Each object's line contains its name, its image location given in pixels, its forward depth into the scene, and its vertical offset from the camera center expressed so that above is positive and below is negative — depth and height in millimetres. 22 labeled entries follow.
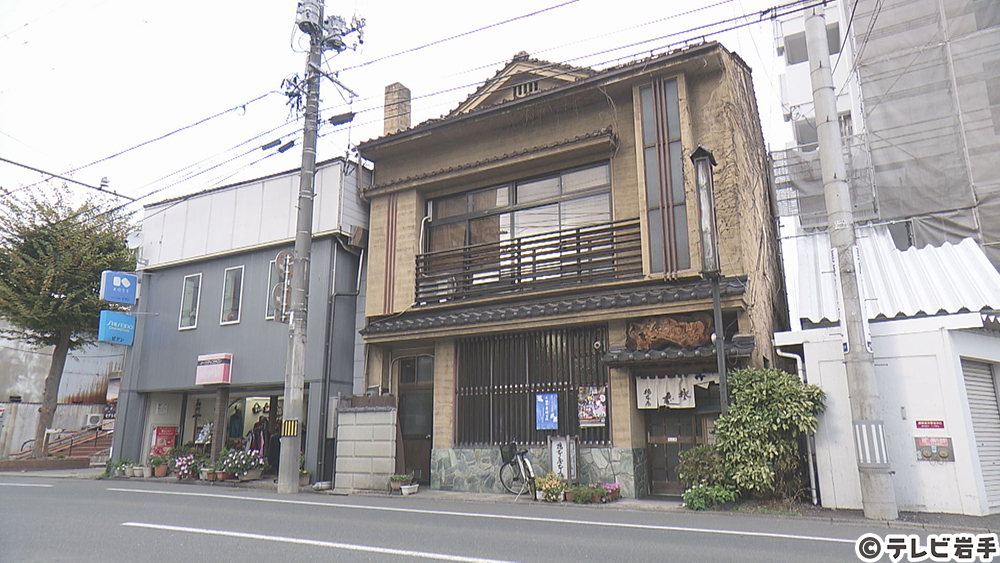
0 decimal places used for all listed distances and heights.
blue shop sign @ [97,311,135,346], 19109 +3147
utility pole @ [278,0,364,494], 13766 +4048
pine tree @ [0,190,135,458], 20797 +5391
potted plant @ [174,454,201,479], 17109 -879
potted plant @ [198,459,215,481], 16484 -1005
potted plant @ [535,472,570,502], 12031 -1059
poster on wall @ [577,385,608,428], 13031 +492
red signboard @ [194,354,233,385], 17719 +1757
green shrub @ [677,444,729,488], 10799 -626
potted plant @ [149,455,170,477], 18062 -885
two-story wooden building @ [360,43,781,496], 12547 +3614
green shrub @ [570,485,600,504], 11742 -1151
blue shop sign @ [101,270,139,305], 18859 +4334
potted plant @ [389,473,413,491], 13719 -1041
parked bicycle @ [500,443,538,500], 13039 -804
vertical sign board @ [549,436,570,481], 12570 -474
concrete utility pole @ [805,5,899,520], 9297 +1975
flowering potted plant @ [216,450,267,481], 16438 -808
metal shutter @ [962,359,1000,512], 10266 +171
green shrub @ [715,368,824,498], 10383 -26
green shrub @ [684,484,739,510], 10422 -1069
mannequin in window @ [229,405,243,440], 20031 +251
